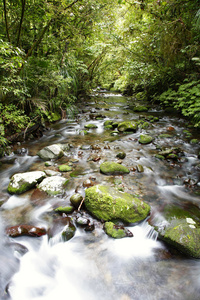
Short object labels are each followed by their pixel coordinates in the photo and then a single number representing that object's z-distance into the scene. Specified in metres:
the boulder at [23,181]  3.36
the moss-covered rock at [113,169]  4.04
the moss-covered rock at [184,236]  2.24
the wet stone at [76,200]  2.98
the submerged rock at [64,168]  4.14
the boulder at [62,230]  2.59
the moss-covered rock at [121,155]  4.90
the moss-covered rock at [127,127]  7.21
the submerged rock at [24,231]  2.55
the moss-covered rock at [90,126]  7.74
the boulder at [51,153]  4.75
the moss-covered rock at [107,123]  8.05
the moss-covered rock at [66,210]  2.92
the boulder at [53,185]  3.37
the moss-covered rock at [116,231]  2.54
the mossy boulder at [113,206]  2.69
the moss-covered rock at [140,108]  10.99
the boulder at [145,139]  6.02
